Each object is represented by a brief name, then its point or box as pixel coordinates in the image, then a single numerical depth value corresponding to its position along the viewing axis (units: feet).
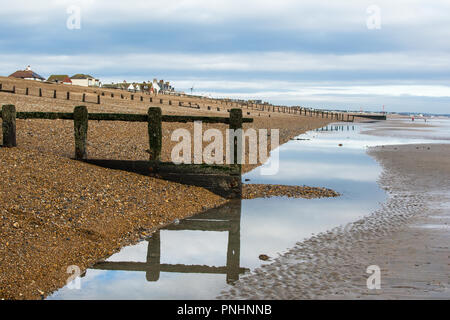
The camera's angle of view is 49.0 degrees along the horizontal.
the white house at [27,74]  422.82
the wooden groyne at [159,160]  45.37
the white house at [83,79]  482.28
